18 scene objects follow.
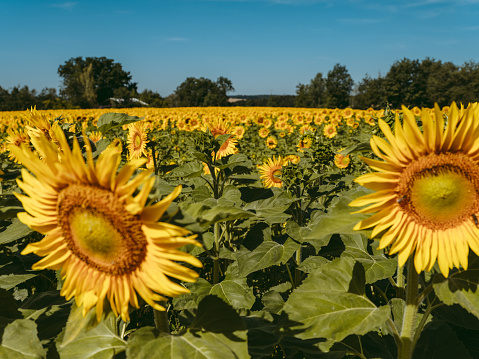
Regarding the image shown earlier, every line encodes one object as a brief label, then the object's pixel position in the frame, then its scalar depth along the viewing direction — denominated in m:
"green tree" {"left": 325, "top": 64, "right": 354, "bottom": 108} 45.59
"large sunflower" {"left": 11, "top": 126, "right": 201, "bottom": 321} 1.00
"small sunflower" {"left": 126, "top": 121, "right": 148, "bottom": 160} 3.97
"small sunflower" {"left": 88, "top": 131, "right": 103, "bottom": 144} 4.08
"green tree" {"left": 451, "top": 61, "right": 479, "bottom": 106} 45.00
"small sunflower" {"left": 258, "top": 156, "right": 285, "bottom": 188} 4.84
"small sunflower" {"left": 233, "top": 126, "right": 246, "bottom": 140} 9.74
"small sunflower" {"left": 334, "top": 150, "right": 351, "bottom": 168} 6.20
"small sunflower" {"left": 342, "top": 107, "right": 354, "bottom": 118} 14.72
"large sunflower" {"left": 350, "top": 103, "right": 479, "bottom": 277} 1.17
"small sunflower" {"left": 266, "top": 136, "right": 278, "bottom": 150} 9.69
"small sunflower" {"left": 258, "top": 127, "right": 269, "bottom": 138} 11.19
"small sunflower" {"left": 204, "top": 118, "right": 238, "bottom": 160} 4.73
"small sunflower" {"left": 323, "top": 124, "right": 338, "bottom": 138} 10.11
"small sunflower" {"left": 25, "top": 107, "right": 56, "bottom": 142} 2.27
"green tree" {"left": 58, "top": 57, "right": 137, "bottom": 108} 58.06
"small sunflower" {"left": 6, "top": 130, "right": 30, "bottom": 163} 3.08
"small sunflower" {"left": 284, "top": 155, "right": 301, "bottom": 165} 6.39
